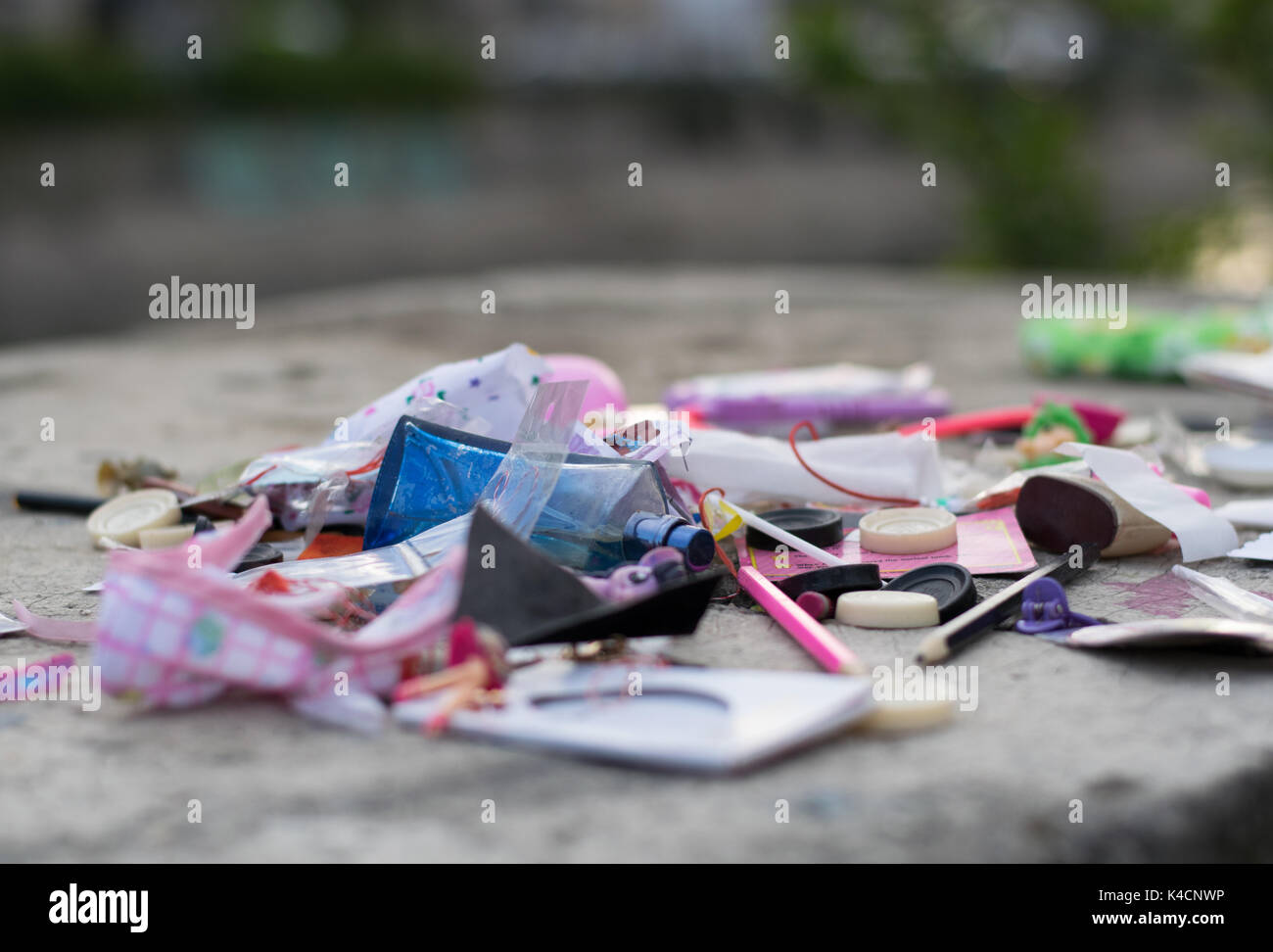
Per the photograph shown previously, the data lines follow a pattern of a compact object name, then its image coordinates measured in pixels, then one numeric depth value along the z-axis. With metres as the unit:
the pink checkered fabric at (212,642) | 0.58
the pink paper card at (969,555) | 0.67
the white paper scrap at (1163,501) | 0.68
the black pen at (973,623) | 0.61
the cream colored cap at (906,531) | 0.68
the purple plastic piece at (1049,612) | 0.64
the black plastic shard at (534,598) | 0.60
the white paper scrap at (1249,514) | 0.72
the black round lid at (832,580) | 0.65
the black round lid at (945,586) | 0.64
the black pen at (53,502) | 0.77
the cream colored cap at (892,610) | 0.64
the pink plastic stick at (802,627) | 0.60
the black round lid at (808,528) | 0.68
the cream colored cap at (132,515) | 0.72
